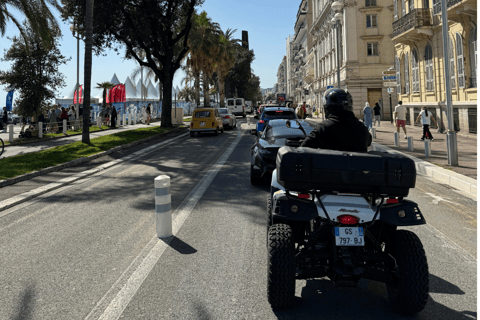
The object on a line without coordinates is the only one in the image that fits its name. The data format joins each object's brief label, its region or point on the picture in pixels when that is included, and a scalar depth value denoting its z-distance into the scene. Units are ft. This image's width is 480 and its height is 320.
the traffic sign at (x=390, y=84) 81.15
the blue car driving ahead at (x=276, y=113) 57.42
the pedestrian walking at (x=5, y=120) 109.55
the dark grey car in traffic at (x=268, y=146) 31.22
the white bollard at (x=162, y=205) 19.66
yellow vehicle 86.43
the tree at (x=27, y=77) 90.84
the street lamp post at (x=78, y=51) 95.81
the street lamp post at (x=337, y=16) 100.22
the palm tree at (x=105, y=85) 161.99
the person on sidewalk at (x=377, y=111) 106.19
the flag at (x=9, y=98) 91.66
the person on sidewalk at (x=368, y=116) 75.61
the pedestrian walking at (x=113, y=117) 115.75
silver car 106.93
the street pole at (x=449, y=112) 38.88
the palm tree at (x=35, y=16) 62.18
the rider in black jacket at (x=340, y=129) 13.43
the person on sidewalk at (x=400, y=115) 65.44
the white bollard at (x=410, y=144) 50.94
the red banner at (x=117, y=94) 129.90
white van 195.46
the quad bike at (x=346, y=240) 11.68
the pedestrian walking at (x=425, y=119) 58.44
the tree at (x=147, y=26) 88.48
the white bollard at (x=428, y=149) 45.31
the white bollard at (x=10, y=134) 74.69
